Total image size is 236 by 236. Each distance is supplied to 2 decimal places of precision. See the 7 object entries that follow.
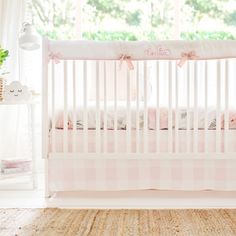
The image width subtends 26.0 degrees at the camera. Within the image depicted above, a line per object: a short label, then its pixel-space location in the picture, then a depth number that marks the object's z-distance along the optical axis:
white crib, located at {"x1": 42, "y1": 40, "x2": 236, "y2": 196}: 2.63
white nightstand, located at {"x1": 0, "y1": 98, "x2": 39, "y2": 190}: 3.04
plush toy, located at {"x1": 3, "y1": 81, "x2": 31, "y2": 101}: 3.08
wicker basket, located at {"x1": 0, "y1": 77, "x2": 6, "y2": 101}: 3.00
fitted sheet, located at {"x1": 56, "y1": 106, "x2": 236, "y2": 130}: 2.68
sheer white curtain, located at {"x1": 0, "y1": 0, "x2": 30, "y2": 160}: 3.71
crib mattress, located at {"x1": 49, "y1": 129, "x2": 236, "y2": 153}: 2.68
